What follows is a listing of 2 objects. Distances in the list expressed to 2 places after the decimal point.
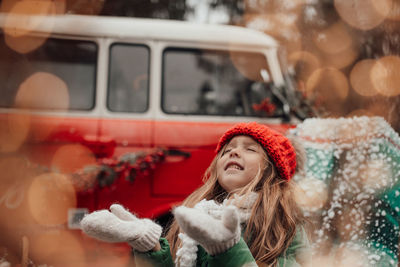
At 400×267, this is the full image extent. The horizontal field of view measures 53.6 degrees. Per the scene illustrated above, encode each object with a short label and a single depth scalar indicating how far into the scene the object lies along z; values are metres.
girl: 1.19
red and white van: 3.46
